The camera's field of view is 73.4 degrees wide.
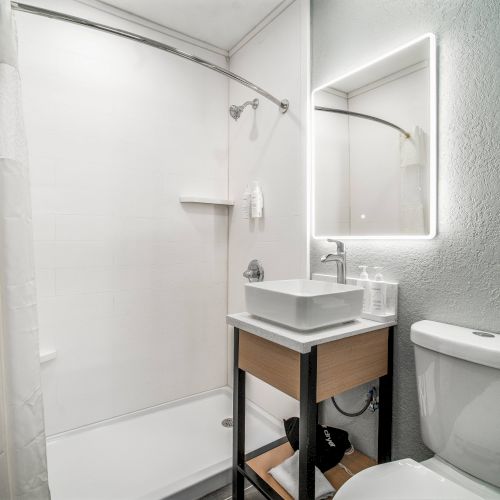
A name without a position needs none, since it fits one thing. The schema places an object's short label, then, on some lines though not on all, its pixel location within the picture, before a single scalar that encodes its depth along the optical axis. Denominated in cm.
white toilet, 91
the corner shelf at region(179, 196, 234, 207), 211
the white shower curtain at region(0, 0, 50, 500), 97
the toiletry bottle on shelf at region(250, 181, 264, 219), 195
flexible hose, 140
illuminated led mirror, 124
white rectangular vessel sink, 113
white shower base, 148
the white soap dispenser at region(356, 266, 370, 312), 136
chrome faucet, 147
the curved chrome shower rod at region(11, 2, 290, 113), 119
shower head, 201
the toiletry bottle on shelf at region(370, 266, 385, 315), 131
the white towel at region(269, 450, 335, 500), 128
